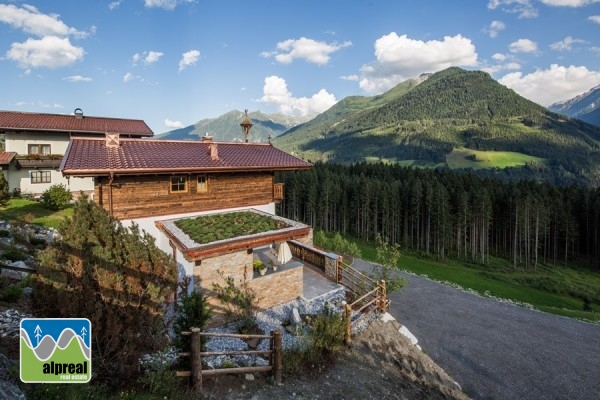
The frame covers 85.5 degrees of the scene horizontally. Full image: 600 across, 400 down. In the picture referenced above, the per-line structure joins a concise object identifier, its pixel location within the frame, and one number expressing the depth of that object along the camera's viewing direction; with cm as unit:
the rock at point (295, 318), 1171
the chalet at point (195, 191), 1213
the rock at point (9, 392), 457
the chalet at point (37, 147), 3052
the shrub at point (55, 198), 2483
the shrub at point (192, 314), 803
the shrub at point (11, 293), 934
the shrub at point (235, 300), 1152
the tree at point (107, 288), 626
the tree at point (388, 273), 1576
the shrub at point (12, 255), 1303
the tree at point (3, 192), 2138
